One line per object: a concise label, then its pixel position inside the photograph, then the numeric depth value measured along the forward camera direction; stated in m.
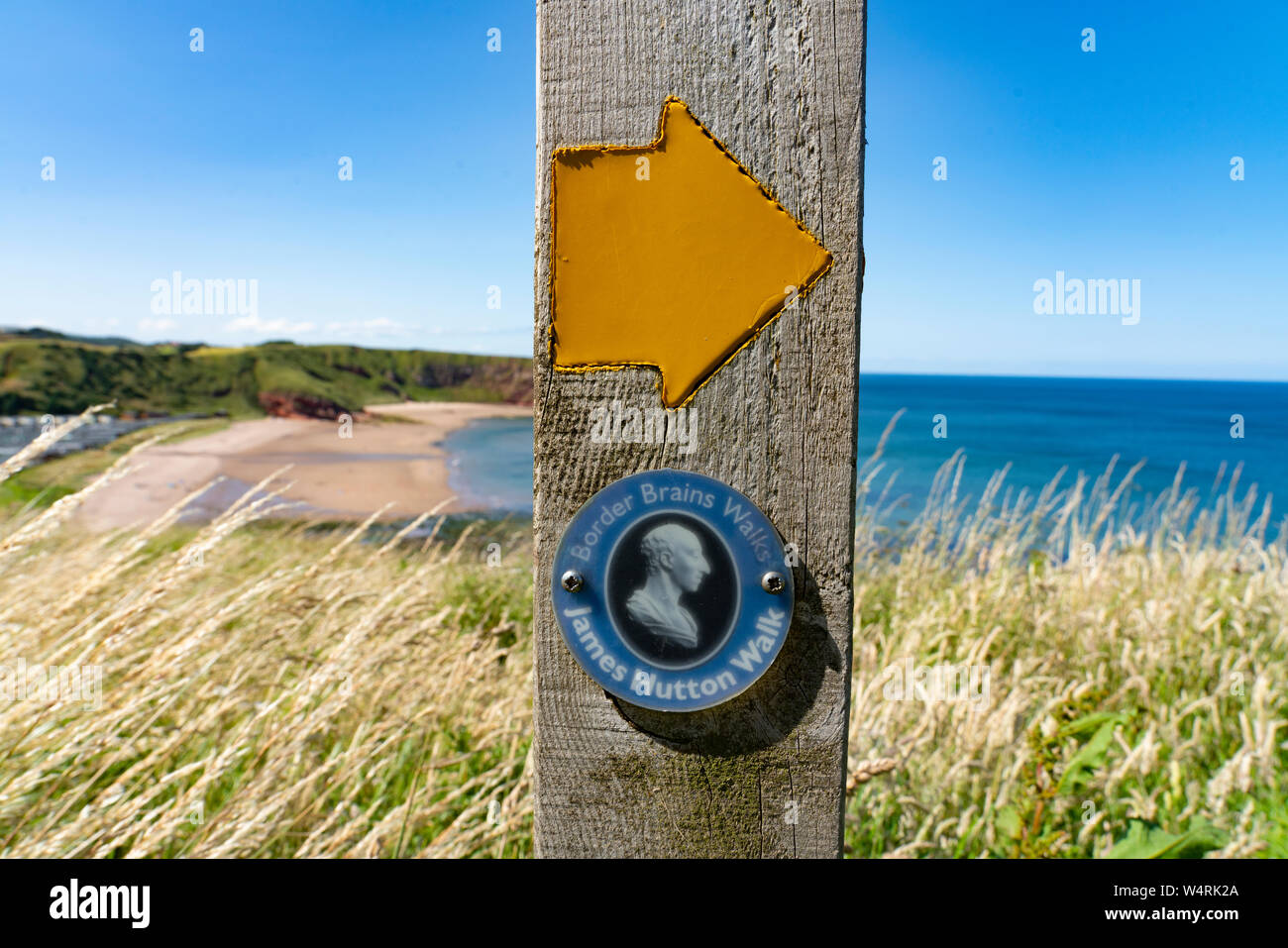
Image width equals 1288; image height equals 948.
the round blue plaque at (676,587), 0.28
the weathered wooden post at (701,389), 0.28
